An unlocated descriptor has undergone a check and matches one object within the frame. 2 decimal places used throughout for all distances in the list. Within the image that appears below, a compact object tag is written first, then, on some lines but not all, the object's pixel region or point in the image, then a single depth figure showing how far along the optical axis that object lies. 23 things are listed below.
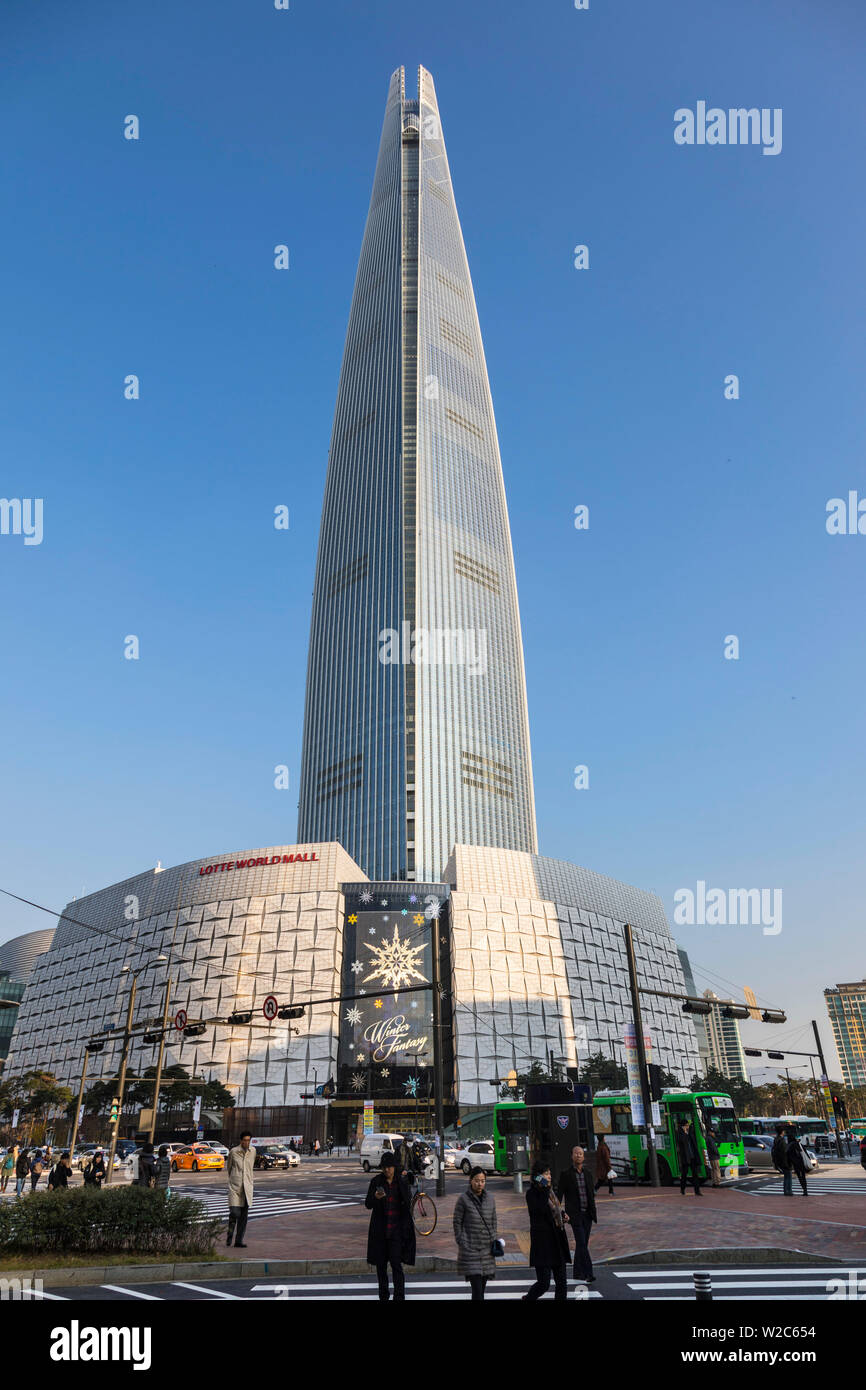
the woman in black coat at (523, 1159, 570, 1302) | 11.05
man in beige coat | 17.52
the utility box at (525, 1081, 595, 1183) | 31.25
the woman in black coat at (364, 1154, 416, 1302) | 11.59
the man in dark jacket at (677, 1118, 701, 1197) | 26.95
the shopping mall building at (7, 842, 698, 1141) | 91.69
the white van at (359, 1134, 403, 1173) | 49.31
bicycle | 19.32
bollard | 8.38
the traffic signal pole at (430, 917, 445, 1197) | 33.53
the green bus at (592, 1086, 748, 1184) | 33.23
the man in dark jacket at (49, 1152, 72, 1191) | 26.08
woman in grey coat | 10.67
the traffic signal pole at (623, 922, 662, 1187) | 28.61
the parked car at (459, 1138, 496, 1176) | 45.06
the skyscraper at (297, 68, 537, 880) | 136.50
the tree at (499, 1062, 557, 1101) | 85.56
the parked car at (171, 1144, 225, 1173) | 54.69
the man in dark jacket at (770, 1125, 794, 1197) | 26.62
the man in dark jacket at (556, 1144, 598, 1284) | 13.12
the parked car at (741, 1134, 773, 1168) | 46.09
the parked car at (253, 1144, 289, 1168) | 54.16
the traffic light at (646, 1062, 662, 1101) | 30.33
